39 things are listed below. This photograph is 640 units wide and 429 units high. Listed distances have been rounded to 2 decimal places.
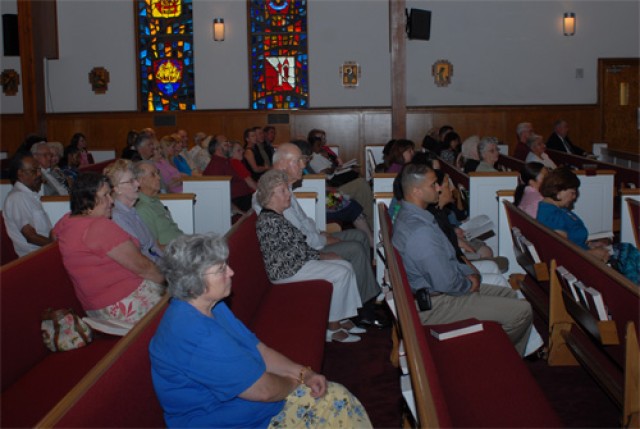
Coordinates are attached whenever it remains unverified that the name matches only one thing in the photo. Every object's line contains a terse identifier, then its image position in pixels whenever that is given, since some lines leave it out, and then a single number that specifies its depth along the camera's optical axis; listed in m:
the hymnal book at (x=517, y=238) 4.78
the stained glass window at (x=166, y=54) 14.26
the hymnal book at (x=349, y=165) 9.02
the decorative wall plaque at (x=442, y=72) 14.02
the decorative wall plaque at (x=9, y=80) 14.31
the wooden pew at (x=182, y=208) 6.11
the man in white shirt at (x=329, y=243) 5.21
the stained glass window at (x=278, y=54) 14.16
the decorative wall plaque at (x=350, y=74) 14.09
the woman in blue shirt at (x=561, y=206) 4.86
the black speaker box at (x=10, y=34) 13.91
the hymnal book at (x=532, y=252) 4.40
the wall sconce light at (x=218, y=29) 13.95
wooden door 14.03
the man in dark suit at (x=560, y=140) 11.57
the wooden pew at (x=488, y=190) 6.45
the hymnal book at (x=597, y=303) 3.22
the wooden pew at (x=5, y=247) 5.18
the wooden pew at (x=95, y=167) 7.88
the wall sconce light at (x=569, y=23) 13.84
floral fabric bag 3.41
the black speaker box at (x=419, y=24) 13.15
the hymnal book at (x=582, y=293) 3.35
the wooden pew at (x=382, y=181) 6.79
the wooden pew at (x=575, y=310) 3.18
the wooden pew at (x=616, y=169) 7.41
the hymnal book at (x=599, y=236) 5.11
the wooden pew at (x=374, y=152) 11.85
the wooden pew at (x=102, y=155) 13.57
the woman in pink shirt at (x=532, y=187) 5.43
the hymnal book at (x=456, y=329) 3.54
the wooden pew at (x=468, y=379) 2.31
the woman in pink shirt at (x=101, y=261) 3.71
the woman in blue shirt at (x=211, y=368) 2.46
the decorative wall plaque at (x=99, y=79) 14.19
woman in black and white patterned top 4.69
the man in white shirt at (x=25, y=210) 5.18
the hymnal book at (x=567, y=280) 3.55
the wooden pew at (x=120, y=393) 2.00
